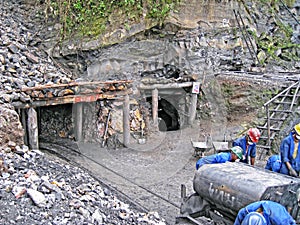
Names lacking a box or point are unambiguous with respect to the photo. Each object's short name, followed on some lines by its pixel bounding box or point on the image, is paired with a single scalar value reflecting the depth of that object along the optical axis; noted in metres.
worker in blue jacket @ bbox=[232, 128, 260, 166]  7.23
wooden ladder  11.70
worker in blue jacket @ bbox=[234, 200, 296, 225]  4.16
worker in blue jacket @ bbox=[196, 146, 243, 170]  6.86
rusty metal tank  5.25
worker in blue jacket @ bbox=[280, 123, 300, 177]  6.75
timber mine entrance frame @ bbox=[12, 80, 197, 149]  11.16
